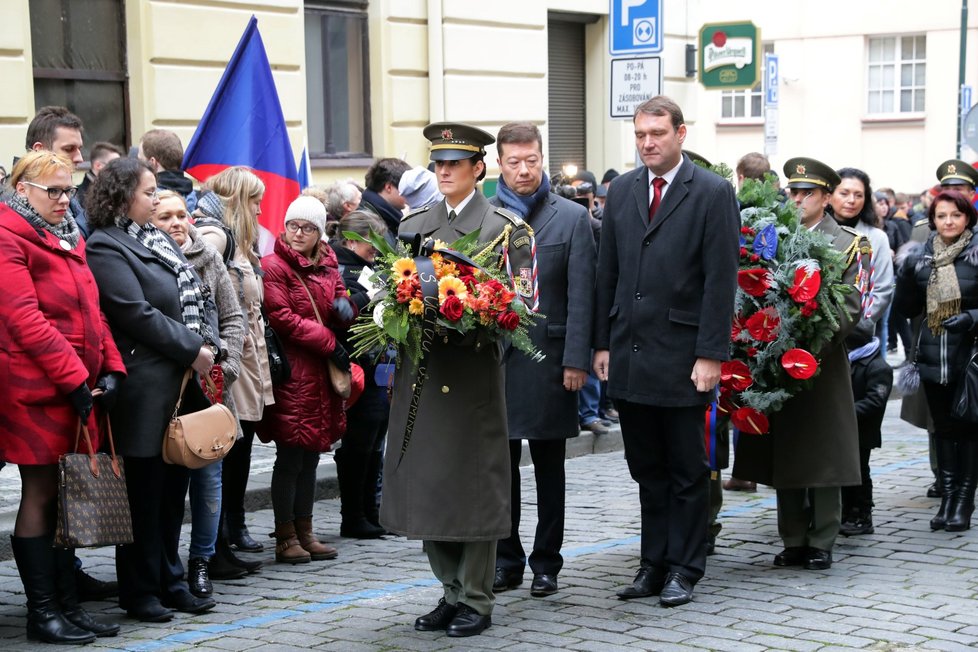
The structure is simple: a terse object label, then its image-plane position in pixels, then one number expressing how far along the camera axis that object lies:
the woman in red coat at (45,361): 5.76
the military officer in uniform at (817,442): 7.26
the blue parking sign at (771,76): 20.12
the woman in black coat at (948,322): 8.28
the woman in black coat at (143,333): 6.18
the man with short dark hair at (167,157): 8.26
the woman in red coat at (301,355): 7.42
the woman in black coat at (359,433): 8.05
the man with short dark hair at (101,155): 8.62
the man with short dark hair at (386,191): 8.76
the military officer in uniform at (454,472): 6.03
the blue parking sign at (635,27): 11.55
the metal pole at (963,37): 24.91
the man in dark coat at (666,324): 6.50
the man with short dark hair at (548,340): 6.70
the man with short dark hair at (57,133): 7.87
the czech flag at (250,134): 9.16
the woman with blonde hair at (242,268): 7.13
